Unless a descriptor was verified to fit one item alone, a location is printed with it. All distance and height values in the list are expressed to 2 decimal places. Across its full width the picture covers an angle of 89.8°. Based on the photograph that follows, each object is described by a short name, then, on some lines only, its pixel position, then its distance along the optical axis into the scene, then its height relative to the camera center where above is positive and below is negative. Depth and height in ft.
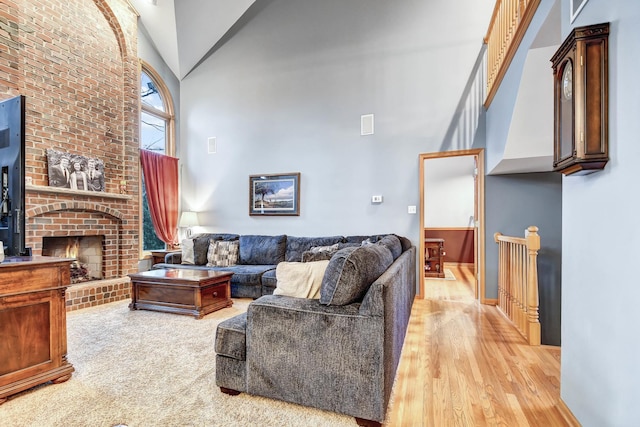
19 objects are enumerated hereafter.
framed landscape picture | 16.49 +0.94
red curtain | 16.74 +1.16
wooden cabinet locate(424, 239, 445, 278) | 18.81 -2.74
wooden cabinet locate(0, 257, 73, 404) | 5.98 -2.18
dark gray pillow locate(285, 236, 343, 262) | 14.85 -1.49
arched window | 16.94 +4.97
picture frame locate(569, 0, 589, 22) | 4.91 +3.23
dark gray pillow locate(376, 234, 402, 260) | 9.05 -0.99
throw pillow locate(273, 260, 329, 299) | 6.31 -1.35
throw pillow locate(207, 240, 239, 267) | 15.38 -2.02
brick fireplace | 11.78 -0.79
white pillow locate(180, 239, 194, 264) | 15.51 -1.97
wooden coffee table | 11.21 -2.90
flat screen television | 6.44 +0.74
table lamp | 17.71 -0.41
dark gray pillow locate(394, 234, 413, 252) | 12.94 -1.29
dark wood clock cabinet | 4.35 +1.60
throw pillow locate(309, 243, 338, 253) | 12.07 -1.40
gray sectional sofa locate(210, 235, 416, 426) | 5.15 -2.28
